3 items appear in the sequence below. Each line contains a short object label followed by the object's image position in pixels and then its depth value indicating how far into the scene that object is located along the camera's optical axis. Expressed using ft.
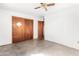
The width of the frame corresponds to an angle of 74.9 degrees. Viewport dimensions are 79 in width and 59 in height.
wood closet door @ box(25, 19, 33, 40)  14.78
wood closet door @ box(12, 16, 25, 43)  12.60
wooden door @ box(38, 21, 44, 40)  18.01
